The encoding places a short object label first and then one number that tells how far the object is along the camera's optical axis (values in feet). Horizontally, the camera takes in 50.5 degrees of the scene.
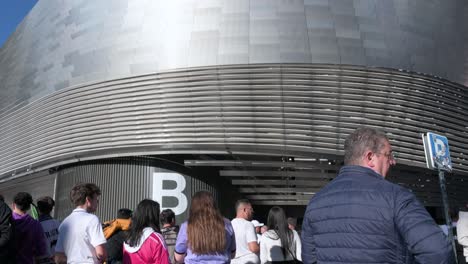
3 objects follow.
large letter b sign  48.83
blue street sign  28.19
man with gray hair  7.04
